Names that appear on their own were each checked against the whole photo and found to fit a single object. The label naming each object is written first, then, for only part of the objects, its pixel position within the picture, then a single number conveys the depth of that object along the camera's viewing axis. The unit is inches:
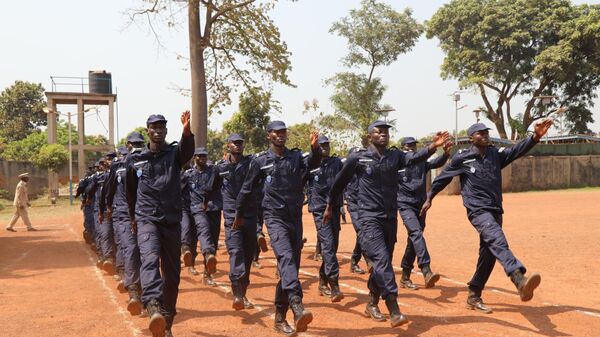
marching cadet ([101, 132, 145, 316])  275.5
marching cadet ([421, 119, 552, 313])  257.8
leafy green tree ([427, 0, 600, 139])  1653.5
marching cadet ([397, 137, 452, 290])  312.8
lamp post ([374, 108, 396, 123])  1553.3
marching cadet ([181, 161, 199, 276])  387.9
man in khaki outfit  765.9
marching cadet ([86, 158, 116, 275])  379.6
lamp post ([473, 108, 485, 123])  1715.1
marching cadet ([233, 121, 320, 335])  240.2
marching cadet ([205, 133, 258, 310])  279.8
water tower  1601.9
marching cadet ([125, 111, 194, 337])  221.1
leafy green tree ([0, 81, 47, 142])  2561.5
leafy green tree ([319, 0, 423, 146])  1635.1
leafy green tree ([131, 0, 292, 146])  752.3
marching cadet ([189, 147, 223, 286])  353.4
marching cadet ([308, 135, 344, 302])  299.0
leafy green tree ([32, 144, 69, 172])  1391.2
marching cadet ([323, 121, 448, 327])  250.1
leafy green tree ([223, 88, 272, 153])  1644.9
